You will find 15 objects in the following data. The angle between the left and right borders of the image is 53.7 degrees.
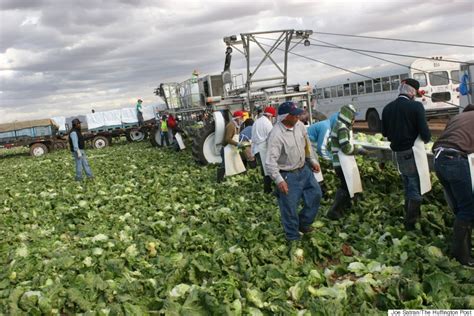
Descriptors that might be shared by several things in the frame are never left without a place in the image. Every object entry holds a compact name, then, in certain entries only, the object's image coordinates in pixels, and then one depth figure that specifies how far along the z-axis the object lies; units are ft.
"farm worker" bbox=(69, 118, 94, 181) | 47.21
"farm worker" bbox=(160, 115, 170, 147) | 74.38
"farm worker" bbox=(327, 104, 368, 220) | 22.89
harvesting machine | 47.14
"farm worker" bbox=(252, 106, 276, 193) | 31.24
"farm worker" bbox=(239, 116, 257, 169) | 36.99
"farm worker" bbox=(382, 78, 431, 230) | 19.58
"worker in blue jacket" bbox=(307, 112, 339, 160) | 26.07
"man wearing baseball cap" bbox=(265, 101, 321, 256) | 19.66
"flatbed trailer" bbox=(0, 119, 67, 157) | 98.17
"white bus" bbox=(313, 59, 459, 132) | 68.23
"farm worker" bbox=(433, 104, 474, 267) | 16.10
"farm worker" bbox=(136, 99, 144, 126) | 100.42
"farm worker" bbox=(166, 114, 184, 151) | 68.23
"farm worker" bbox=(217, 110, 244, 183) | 36.40
